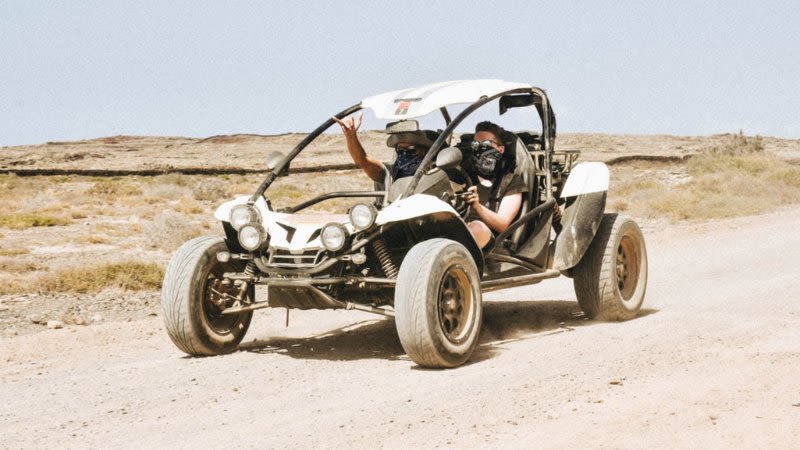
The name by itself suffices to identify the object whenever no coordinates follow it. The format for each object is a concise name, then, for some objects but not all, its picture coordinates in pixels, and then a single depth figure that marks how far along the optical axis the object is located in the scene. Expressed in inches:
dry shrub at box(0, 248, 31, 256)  672.4
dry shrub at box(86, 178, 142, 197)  1300.0
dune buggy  276.2
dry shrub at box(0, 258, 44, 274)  583.5
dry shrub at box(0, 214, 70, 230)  846.5
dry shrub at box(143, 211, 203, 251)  717.3
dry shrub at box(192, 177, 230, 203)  1263.5
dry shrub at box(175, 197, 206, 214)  1048.2
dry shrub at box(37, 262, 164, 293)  509.7
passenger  321.1
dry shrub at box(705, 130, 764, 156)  1733.5
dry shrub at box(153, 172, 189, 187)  1675.1
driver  314.8
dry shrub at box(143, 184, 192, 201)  1221.6
